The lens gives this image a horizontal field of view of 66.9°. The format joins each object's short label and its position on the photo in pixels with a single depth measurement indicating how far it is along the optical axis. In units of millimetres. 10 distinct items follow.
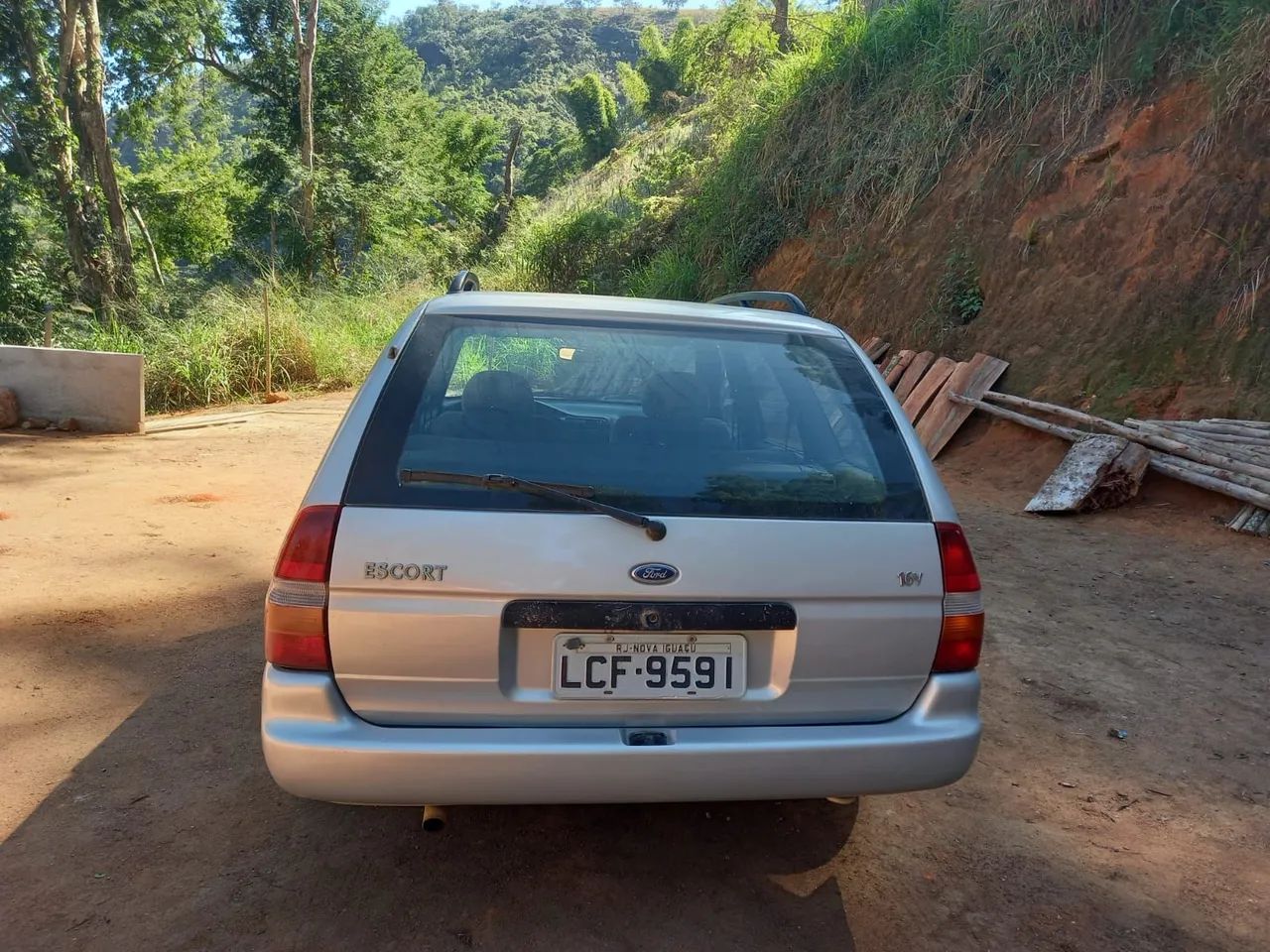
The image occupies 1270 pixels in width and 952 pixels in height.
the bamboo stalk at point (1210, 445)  6613
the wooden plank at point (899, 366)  10528
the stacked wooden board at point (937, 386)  9328
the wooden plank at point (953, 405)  9297
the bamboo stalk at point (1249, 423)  6865
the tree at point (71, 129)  18984
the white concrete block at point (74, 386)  10461
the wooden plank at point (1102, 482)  7070
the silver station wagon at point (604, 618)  2088
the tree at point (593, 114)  50969
